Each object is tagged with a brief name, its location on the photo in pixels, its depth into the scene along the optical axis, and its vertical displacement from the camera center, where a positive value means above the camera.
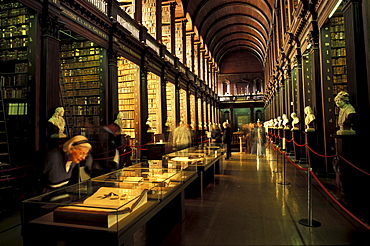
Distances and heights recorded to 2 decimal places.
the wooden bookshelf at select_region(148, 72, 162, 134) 10.45 +1.36
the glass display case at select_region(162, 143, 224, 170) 3.71 -0.49
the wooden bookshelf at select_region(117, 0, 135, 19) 8.76 +4.88
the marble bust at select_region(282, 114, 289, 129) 9.80 +0.31
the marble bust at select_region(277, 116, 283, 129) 11.84 +0.29
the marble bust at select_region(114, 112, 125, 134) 7.00 +0.37
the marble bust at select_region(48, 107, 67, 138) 4.73 +0.21
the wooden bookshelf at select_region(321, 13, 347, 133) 5.69 +1.61
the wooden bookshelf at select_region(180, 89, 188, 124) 14.99 +1.49
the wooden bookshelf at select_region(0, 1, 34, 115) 5.12 +1.79
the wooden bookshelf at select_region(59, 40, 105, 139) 7.06 +1.42
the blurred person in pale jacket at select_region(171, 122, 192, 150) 8.58 -0.26
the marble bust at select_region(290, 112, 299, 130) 8.05 +0.25
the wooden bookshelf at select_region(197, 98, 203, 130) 19.03 +1.46
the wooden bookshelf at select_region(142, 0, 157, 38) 10.41 +5.01
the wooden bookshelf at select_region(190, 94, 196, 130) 17.25 +1.66
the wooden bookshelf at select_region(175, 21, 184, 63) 14.52 +5.52
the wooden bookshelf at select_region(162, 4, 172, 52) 12.57 +5.60
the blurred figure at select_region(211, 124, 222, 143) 10.35 -0.21
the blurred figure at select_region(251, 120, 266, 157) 9.34 -0.47
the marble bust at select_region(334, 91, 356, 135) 3.99 +0.23
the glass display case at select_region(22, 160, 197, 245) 1.59 -0.57
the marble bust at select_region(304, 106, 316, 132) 6.27 +0.24
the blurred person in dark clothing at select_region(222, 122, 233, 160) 9.29 -0.31
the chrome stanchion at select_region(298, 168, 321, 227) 2.96 -1.13
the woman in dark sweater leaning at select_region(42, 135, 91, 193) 2.07 -0.28
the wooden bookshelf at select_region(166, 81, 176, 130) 12.50 +1.51
